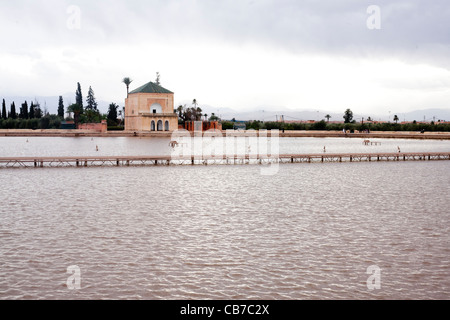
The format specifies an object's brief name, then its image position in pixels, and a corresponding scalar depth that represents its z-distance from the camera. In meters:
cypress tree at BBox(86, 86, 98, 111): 146.88
